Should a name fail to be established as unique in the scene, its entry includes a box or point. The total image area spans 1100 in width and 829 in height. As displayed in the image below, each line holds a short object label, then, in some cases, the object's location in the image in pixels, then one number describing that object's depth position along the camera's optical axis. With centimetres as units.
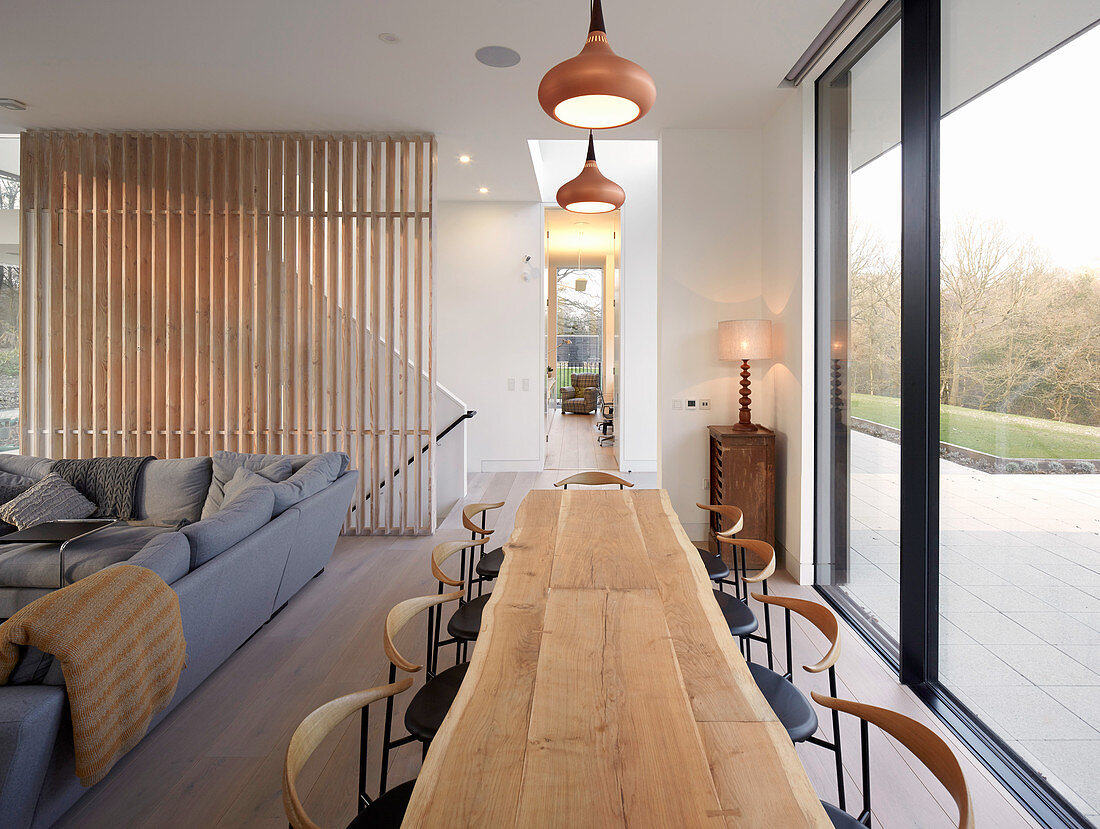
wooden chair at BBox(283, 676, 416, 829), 112
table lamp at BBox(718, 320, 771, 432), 448
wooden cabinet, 439
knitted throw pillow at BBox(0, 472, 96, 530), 392
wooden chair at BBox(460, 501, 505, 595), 286
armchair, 1498
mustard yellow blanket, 184
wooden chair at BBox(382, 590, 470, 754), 164
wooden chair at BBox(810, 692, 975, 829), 111
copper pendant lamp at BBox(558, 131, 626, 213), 310
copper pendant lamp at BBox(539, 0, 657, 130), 173
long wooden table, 99
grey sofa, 177
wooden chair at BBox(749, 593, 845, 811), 162
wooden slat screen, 519
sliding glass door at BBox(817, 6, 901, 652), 311
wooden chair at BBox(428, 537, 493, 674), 218
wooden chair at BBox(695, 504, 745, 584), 277
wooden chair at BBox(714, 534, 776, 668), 224
